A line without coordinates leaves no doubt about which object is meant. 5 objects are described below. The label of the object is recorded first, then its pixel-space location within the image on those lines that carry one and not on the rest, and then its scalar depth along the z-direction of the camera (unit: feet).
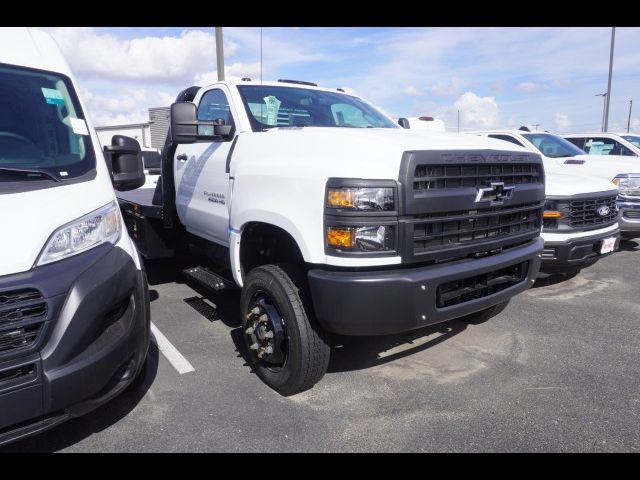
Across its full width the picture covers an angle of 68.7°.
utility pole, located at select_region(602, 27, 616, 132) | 66.74
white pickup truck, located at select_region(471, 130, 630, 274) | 15.84
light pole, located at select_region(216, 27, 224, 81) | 33.91
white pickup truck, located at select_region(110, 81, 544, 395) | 8.27
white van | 6.56
